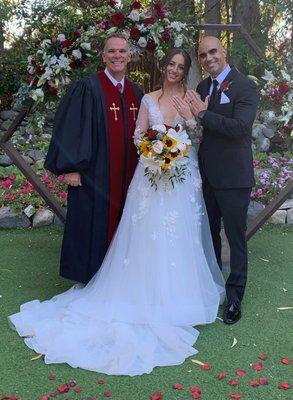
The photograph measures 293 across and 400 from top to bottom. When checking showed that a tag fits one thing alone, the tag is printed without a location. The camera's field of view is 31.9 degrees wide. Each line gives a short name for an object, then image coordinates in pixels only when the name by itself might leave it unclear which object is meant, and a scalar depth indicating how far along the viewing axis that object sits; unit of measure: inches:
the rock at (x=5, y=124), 395.1
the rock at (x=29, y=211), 229.3
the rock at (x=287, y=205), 249.5
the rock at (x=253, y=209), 247.1
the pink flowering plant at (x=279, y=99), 167.0
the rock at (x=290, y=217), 243.4
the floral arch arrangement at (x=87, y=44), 159.0
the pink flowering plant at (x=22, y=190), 235.1
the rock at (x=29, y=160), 303.3
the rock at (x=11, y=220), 227.8
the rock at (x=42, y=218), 229.8
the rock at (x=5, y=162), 303.6
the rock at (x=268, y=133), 360.2
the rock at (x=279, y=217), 242.7
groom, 133.1
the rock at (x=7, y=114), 423.5
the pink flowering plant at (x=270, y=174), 259.0
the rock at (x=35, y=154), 309.1
